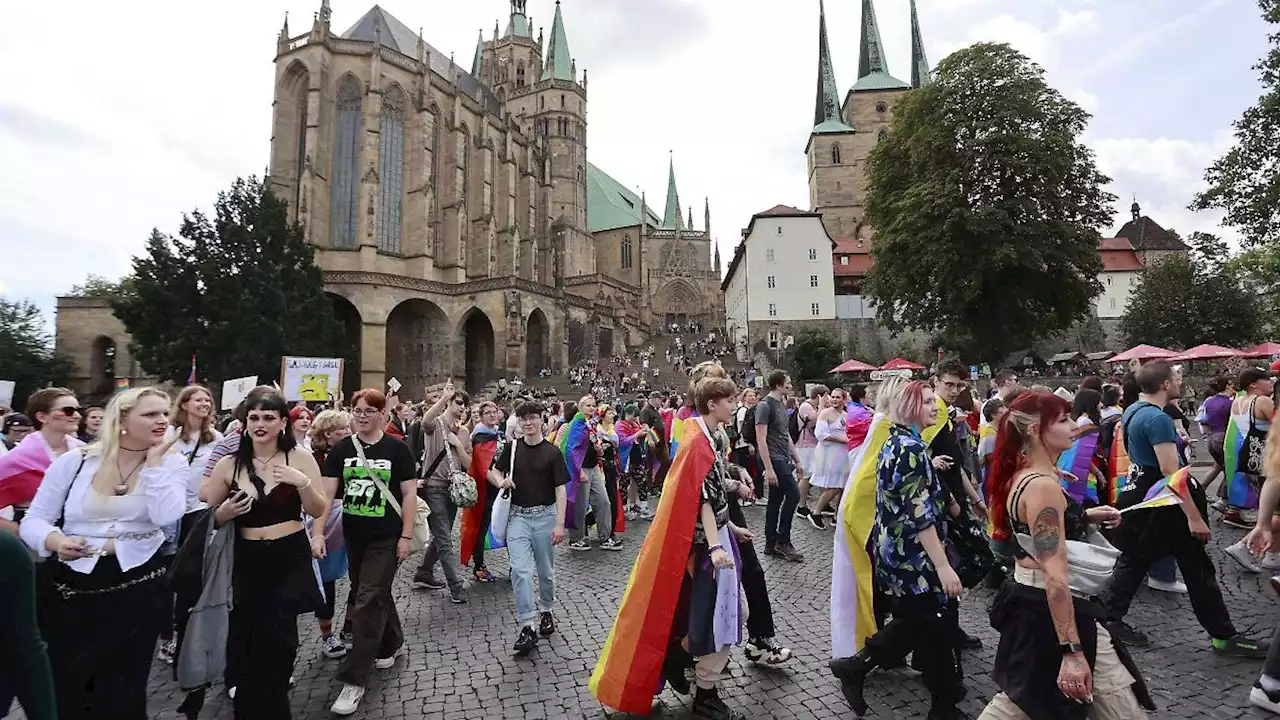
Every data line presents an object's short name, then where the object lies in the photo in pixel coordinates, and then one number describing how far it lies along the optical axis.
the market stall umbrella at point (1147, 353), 22.48
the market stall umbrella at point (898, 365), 24.95
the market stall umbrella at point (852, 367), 24.60
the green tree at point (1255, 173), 16.55
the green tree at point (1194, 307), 32.22
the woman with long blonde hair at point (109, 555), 2.78
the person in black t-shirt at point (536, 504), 5.02
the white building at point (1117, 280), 42.97
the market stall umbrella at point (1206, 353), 20.27
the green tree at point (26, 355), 31.20
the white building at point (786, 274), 41.50
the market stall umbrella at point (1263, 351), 20.91
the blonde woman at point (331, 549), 4.84
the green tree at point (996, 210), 23.39
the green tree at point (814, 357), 33.44
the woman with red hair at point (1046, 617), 2.48
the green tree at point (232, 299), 26.95
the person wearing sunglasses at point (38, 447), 3.54
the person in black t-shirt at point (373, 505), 4.16
